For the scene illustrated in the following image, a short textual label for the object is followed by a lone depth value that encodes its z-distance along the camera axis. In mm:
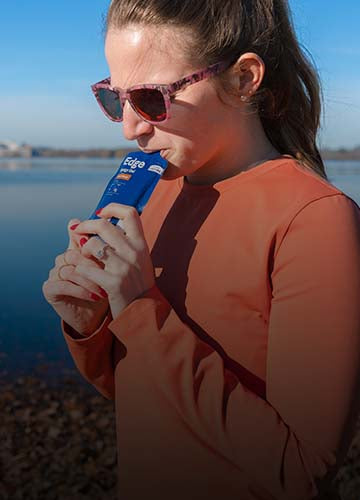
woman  1339
